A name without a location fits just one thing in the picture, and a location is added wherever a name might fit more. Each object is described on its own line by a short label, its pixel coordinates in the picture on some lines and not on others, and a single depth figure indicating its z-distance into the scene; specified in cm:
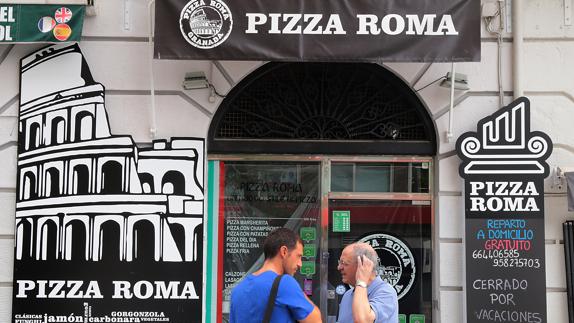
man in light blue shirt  473
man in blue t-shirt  446
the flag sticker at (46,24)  765
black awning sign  731
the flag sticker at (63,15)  768
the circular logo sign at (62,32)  764
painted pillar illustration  764
